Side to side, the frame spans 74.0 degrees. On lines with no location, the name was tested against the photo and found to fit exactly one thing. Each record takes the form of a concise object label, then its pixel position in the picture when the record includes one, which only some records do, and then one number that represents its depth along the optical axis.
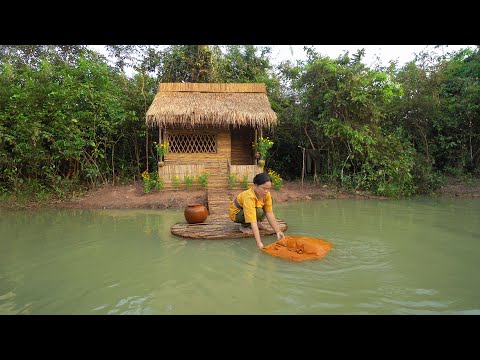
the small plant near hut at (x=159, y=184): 9.59
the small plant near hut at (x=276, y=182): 10.29
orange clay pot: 5.76
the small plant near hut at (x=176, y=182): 9.75
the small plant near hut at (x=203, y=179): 9.89
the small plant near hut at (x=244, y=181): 10.04
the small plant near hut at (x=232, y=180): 10.01
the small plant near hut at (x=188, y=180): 9.83
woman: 4.38
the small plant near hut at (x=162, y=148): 10.14
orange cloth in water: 4.09
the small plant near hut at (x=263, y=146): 10.45
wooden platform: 5.19
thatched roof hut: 10.05
